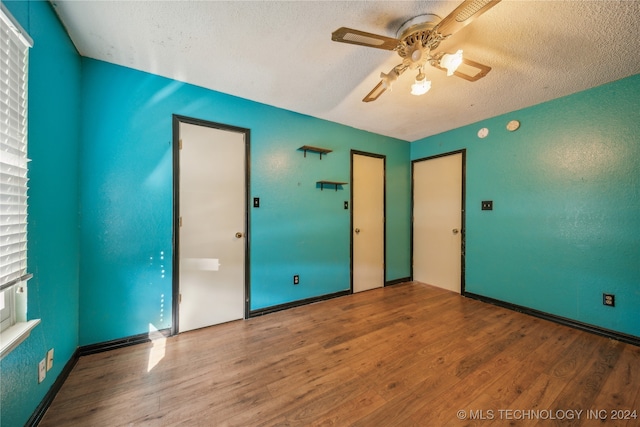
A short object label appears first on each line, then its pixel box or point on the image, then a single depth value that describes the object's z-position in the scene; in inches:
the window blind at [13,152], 40.0
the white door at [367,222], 134.6
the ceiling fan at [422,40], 44.5
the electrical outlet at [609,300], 85.0
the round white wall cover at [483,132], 119.6
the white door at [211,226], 88.6
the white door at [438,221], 134.0
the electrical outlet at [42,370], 51.1
